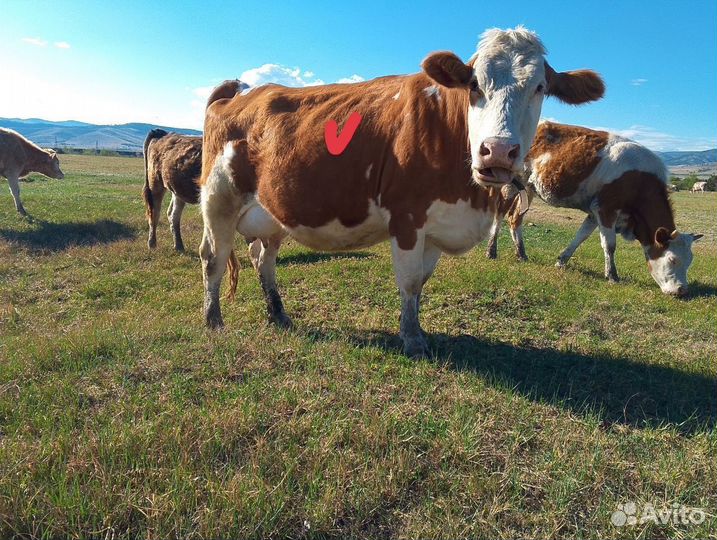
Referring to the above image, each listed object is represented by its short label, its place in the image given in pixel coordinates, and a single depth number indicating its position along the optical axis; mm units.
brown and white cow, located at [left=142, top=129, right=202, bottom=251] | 9977
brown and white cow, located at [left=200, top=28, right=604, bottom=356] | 3732
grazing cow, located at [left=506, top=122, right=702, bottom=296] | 8070
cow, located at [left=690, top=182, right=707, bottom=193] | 57781
